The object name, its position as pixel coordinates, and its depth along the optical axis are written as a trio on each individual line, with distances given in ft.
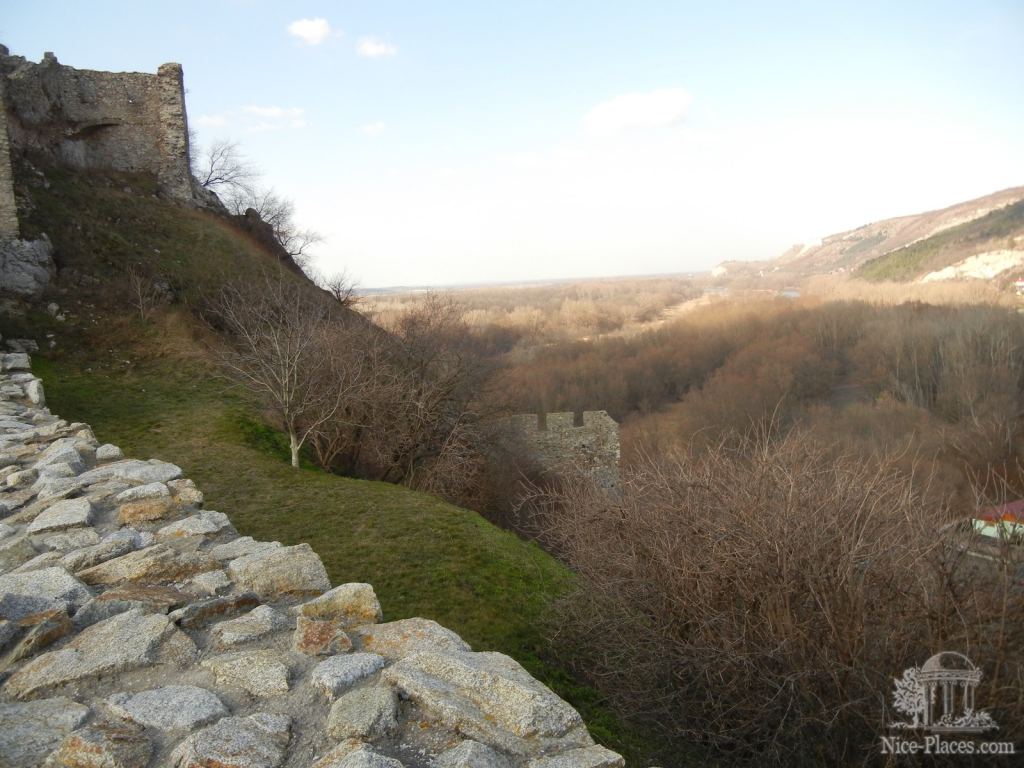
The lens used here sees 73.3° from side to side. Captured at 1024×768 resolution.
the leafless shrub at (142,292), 42.39
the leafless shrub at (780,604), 9.72
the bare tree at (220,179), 82.64
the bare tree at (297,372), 28.45
